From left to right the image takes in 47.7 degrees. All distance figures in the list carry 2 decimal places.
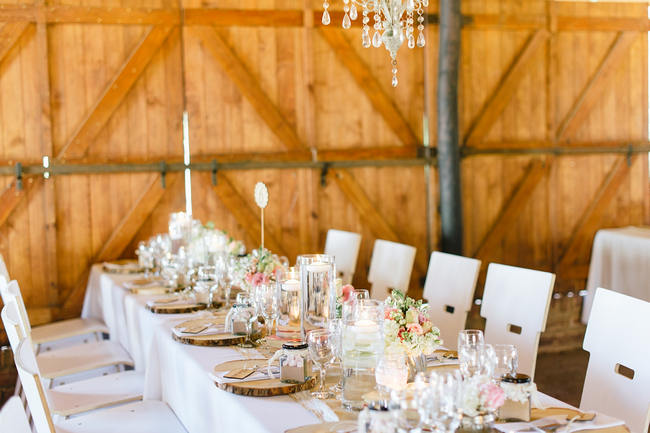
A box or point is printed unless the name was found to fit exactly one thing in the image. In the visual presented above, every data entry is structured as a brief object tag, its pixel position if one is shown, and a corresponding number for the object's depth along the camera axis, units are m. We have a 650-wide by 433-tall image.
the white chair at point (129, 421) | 3.05
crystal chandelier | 3.18
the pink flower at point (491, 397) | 1.88
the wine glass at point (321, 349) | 2.34
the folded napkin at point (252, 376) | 2.50
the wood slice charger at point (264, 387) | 2.38
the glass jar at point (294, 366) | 2.44
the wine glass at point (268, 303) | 3.12
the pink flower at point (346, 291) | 3.11
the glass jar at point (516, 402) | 2.05
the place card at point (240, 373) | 2.52
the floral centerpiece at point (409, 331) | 2.29
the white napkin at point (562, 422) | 2.00
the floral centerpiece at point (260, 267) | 3.35
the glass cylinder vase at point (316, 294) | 2.88
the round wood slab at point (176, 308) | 3.79
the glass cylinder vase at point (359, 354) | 2.23
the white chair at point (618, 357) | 2.47
